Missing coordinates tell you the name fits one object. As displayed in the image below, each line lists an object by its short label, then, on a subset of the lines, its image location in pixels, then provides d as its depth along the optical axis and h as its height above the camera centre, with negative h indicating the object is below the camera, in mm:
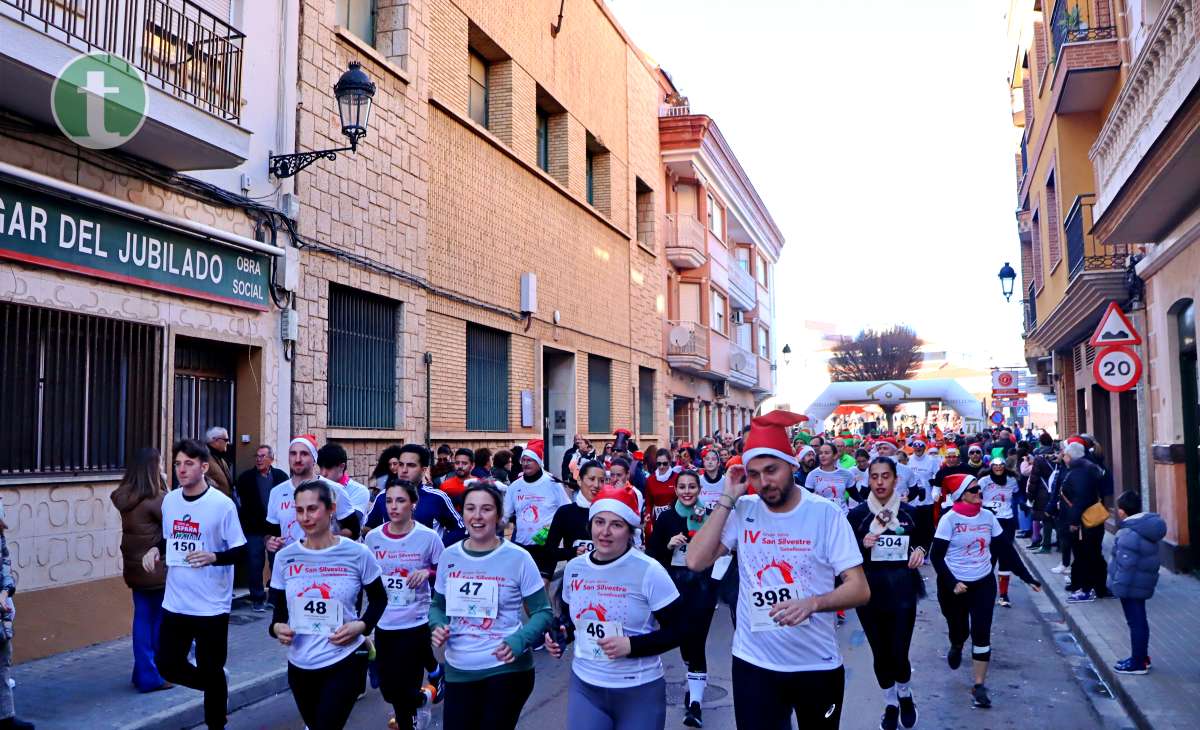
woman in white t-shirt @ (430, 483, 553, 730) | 4910 -939
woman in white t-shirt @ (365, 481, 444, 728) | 6152 -1095
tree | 77812 +5536
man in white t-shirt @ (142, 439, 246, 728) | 6176 -894
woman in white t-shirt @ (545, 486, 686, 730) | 4559 -912
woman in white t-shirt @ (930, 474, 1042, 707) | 7887 -1138
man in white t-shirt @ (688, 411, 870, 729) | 4602 -665
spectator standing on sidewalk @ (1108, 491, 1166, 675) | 8211 -1228
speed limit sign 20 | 10320 +584
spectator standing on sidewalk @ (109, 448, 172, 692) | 7680 -874
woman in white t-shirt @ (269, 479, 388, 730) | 5180 -938
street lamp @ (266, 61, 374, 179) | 11094 +3690
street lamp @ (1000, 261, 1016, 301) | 25078 +3753
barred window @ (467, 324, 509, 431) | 17203 +912
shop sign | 8445 +1746
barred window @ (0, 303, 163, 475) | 8625 +406
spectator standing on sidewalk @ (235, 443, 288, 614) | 10570 -623
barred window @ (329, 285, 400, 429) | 13188 +997
